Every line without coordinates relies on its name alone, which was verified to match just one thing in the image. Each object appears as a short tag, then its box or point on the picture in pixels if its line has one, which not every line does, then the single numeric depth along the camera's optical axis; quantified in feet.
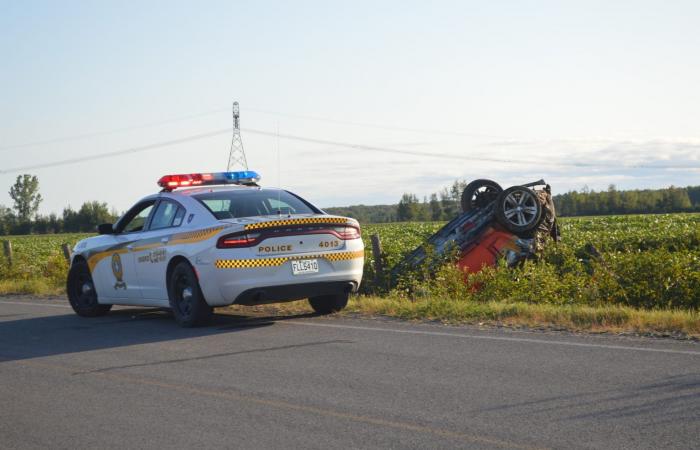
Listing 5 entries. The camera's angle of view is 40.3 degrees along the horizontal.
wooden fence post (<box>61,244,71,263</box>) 72.54
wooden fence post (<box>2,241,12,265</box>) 80.64
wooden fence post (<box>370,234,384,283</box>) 50.55
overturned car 50.29
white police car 34.42
